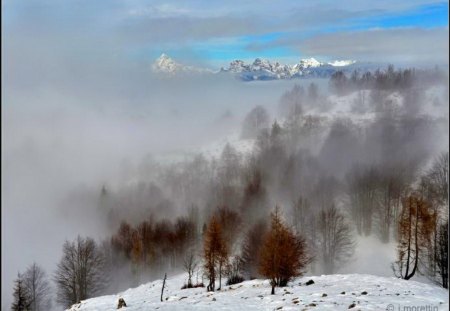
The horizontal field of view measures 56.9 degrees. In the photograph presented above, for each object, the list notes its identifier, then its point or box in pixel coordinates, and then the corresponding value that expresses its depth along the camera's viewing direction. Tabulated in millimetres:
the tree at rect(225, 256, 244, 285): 61250
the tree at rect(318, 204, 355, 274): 85312
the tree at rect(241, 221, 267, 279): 74250
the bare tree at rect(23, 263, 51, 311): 87031
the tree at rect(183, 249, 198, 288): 95788
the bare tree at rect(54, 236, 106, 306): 83125
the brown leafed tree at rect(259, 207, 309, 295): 44312
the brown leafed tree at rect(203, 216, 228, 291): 53062
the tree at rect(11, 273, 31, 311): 66138
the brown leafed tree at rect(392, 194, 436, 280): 48719
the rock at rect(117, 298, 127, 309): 39669
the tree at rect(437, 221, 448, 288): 54138
